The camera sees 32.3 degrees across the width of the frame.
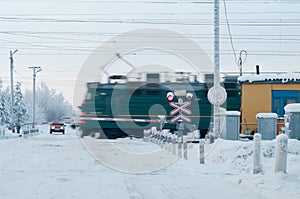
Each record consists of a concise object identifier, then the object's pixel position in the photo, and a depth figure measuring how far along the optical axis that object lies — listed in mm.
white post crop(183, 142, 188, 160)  18125
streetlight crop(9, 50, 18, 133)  53816
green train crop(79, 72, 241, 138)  34719
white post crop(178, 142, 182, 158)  19422
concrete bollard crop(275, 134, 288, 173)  11148
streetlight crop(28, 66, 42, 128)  71094
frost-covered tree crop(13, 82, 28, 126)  104350
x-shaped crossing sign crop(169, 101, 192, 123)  22769
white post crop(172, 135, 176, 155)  20392
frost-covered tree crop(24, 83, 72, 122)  164875
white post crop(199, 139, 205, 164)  16281
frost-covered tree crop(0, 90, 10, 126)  101188
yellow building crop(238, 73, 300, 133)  26202
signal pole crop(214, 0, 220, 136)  19391
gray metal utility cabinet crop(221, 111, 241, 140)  20438
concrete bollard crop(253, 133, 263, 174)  12195
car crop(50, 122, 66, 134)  57094
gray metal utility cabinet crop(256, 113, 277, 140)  20750
